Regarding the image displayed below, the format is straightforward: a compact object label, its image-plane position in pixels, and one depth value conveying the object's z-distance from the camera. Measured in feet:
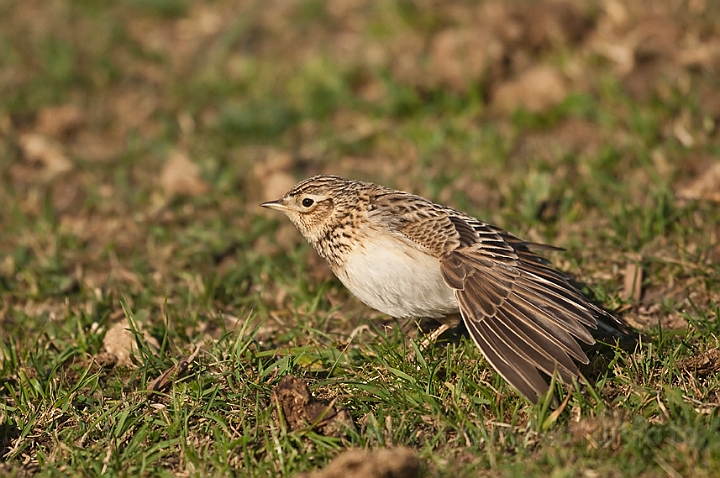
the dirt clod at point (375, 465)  29.22
